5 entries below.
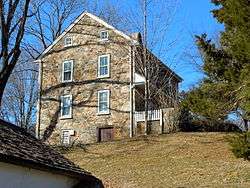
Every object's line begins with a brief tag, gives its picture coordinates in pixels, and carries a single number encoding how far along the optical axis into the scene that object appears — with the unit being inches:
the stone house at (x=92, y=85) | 953.2
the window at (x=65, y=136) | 994.8
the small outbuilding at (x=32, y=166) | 332.6
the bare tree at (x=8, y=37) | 636.2
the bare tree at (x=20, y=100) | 1316.7
